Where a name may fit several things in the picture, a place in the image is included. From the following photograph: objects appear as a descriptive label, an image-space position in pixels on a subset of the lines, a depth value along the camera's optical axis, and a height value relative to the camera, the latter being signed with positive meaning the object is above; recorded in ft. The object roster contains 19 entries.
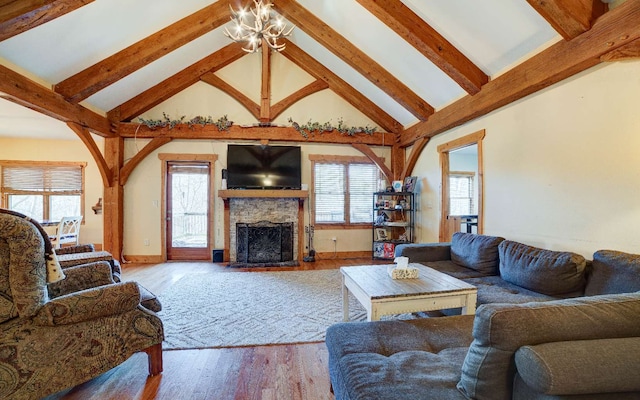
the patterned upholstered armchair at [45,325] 4.91 -2.43
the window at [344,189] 19.11 +0.88
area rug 8.13 -3.97
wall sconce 20.02 -0.44
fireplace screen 17.40 -2.68
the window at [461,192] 24.07 +0.80
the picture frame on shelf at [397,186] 18.11 +1.01
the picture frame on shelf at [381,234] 18.52 -2.23
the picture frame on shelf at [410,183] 17.81 +1.19
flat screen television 17.60 +2.27
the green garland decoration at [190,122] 16.79 +5.01
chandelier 9.30 +6.14
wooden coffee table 6.32 -2.23
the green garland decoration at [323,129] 18.04 +4.87
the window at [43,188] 19.35 +1.02
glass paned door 18.04 -0.56
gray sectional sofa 2.81 -1.89
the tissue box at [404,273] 7.57 -2.01
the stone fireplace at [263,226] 17.34 -1.60
